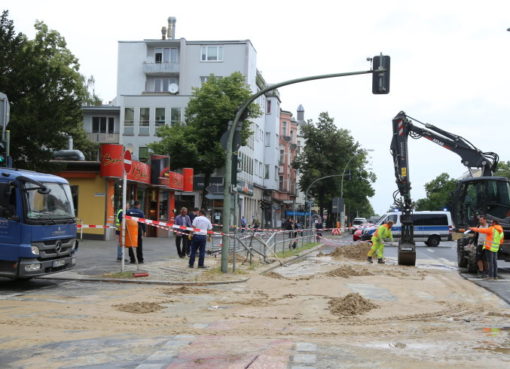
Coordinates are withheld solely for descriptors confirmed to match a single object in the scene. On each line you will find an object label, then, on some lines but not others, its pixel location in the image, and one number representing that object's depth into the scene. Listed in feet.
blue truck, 39.58
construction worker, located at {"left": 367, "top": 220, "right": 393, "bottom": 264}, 72.74
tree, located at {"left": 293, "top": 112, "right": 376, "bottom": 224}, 240.73
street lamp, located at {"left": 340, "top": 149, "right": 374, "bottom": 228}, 224.29
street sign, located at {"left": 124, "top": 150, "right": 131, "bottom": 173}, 48.03
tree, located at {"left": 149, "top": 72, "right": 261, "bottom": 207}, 154.92
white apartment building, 188.55
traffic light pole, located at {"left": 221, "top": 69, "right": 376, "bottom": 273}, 53.36
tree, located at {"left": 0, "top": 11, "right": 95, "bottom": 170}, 77.66
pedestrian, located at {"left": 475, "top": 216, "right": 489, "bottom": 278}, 57.00
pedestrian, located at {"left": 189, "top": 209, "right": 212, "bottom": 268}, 54.95
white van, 126.31
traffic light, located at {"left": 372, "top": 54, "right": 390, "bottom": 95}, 53.67
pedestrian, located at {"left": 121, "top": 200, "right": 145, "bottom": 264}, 57.67
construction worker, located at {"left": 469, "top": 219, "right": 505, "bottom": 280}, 54.65
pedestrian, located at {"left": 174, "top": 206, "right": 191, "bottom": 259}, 67.63
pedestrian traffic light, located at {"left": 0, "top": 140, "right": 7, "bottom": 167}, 50.21
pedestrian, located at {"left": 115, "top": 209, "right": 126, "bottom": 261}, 57.52
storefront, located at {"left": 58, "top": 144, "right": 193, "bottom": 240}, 99.81
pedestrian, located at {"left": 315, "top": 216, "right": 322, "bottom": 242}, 120.89
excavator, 64.39
